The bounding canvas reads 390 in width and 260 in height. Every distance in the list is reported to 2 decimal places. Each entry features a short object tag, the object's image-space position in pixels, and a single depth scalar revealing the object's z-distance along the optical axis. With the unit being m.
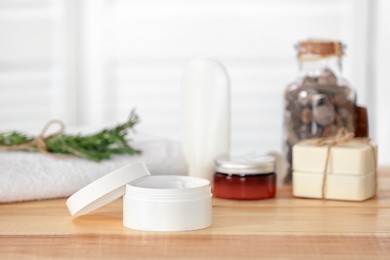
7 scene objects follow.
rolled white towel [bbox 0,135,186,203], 1.04
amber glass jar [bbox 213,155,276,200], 1.05
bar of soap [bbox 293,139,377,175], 1.03
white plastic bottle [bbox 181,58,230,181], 1.09
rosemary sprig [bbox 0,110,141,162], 1.11
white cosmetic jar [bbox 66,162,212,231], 0.90
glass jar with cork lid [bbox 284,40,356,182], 1.13
